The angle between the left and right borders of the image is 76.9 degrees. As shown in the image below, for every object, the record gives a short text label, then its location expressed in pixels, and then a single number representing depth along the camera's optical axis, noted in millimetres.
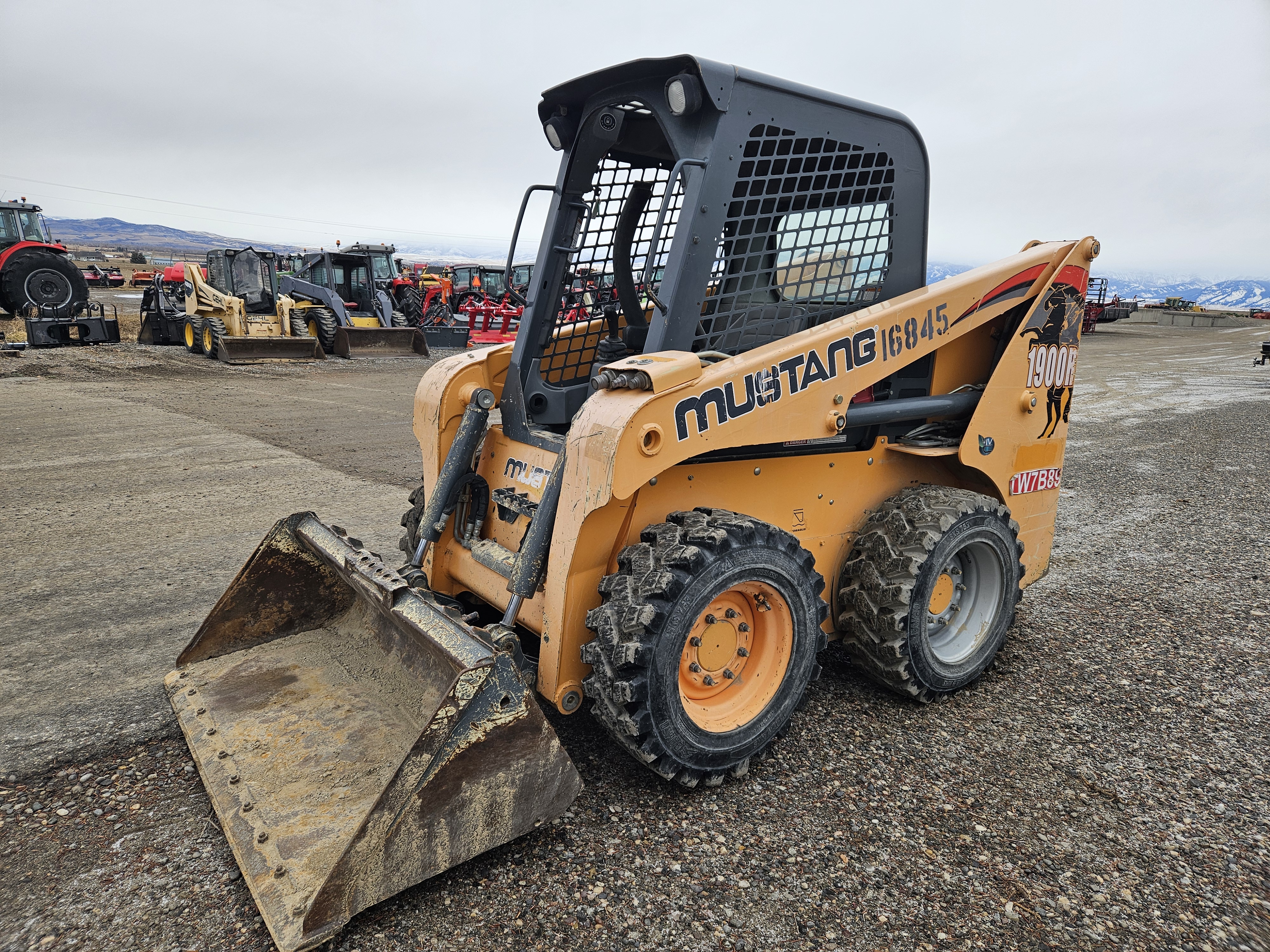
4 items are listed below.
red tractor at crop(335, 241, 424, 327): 21547
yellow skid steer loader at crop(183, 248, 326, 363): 17250
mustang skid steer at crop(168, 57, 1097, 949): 2414
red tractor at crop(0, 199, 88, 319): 19078
